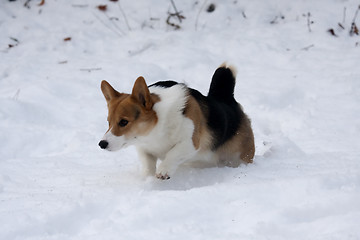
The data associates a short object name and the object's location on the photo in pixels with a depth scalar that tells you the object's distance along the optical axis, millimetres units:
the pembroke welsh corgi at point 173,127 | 7738
